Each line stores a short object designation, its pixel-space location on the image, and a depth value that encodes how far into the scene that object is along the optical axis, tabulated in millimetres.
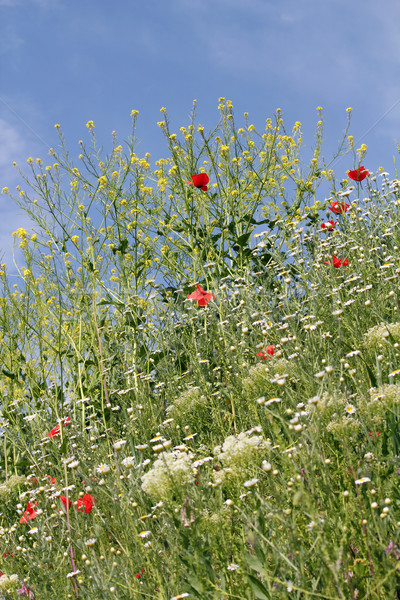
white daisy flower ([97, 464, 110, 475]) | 2314
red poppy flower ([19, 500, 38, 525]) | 2974
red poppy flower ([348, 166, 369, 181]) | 4719
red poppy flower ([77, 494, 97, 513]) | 2664
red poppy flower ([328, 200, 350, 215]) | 4805
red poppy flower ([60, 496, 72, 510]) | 2711
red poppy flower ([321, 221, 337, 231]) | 4414
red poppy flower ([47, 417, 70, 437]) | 3639
